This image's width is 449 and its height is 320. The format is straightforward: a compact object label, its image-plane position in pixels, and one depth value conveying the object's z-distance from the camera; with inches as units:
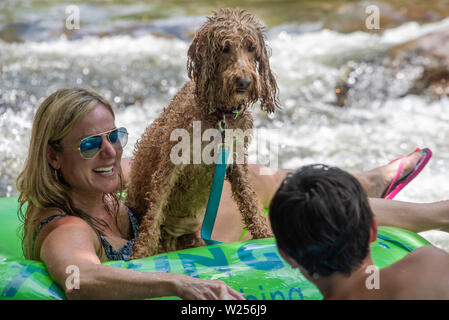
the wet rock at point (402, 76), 317.4
